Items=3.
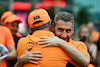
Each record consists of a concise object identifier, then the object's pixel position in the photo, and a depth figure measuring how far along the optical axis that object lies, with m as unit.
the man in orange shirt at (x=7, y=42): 6.93
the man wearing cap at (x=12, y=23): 10.29
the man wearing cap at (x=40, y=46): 4.63
